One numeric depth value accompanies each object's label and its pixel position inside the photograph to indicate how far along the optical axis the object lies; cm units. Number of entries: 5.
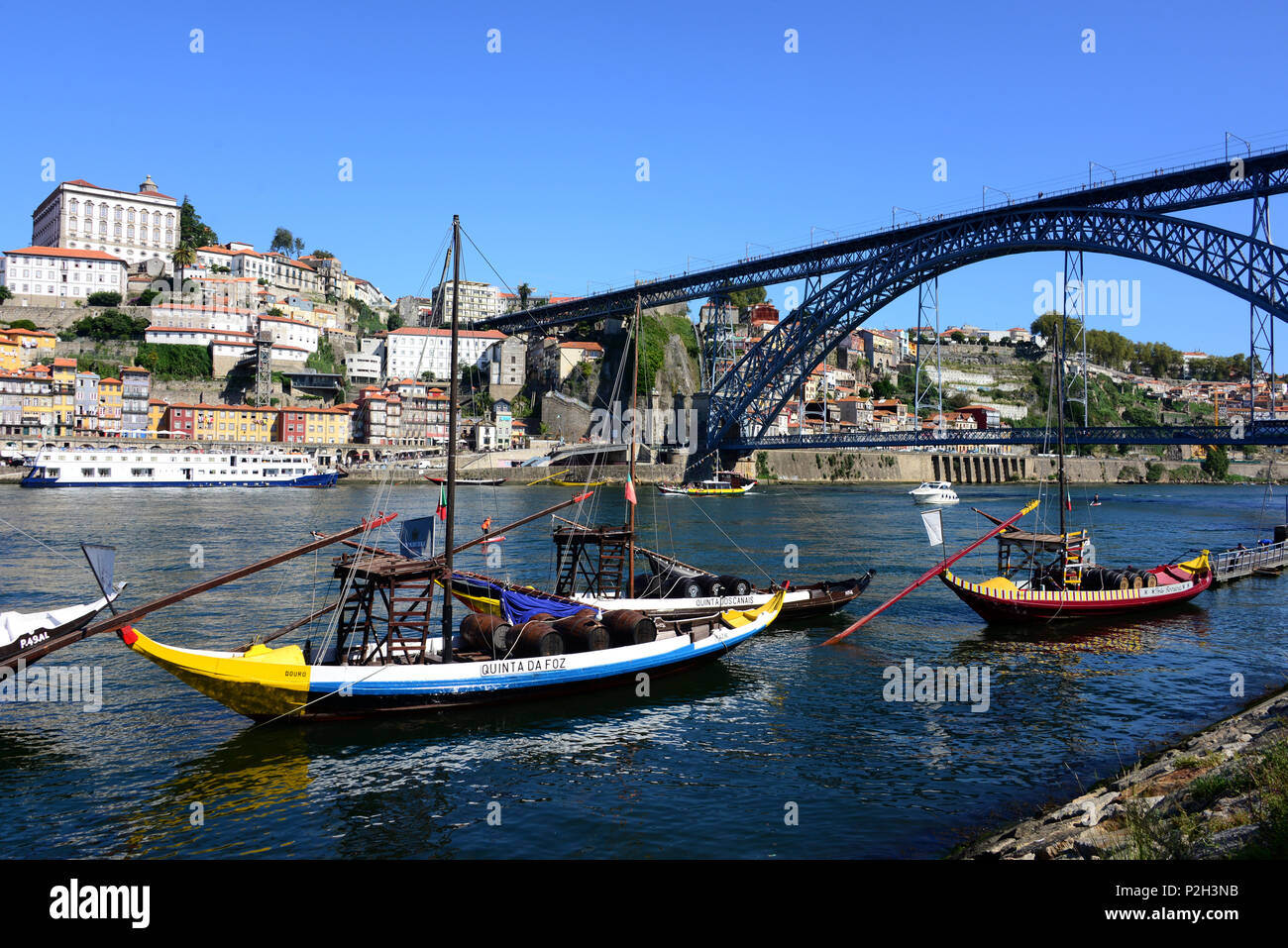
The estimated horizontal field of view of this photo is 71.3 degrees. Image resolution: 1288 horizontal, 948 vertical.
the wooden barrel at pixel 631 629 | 1694
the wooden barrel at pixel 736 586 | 2173
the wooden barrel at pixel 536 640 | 1555
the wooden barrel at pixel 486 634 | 1555
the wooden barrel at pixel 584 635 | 1634
